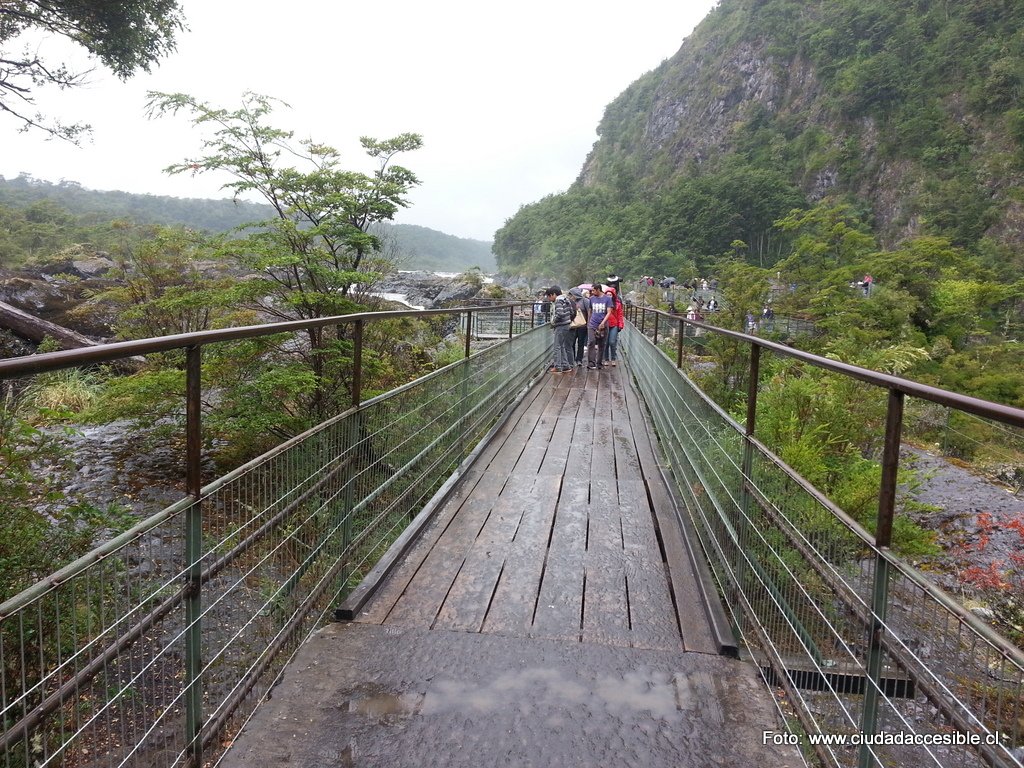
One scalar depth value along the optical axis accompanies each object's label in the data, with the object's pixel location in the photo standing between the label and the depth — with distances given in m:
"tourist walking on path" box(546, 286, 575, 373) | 10.81
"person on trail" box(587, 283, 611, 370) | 11.34
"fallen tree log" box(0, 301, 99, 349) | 12.36
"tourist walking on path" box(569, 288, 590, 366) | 11.45
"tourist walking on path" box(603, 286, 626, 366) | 11.79
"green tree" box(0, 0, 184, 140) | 9.21
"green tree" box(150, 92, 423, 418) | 7.75
